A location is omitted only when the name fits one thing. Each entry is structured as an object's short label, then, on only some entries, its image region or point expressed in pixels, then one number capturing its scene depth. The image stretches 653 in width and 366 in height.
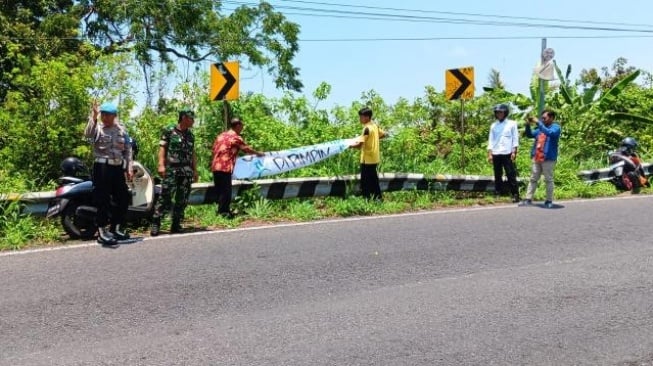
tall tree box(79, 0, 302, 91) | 23.30
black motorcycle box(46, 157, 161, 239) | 7.50
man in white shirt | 11.35
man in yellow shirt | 10.38
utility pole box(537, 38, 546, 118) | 13.19
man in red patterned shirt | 8.97
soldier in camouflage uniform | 8.02
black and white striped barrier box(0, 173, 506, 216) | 7.77
